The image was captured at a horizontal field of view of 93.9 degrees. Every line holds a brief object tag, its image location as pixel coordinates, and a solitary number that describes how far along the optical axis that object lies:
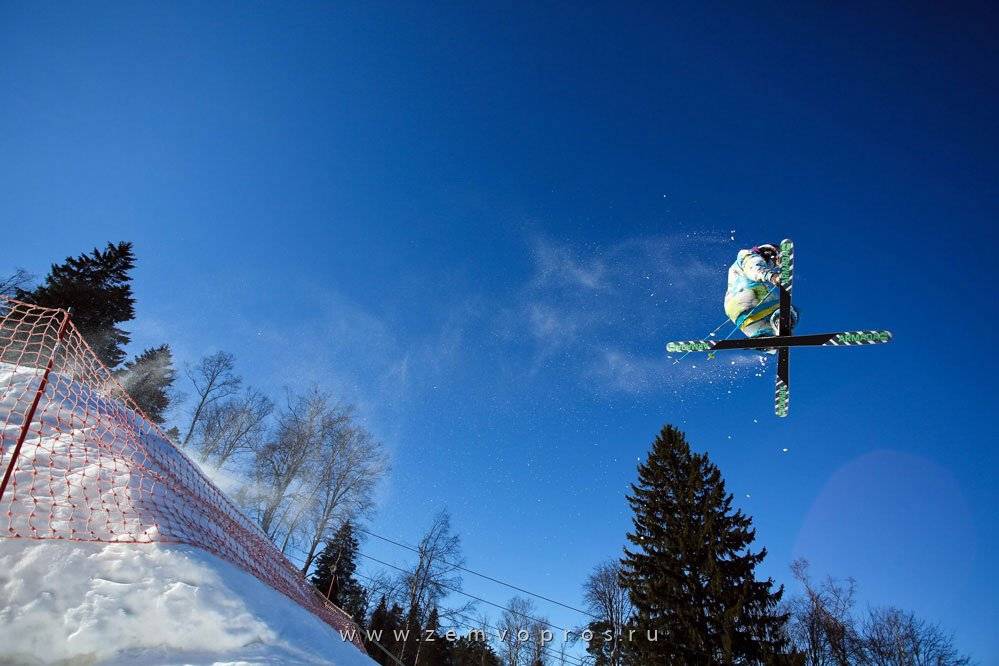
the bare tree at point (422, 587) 26.28
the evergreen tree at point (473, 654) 35.54
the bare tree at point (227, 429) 24.14
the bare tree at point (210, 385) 26.33
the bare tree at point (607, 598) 27.37
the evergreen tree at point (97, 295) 21.33
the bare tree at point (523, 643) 28.76
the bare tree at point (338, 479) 21.22
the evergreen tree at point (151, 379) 25.86
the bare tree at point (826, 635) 27.02
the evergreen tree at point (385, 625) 27.56
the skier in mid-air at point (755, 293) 6.79
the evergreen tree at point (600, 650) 24.56
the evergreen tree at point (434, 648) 26.78
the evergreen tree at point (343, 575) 24.75
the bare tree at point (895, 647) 28.37
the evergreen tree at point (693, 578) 15.66
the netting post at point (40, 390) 3.93
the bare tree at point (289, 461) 20.55
